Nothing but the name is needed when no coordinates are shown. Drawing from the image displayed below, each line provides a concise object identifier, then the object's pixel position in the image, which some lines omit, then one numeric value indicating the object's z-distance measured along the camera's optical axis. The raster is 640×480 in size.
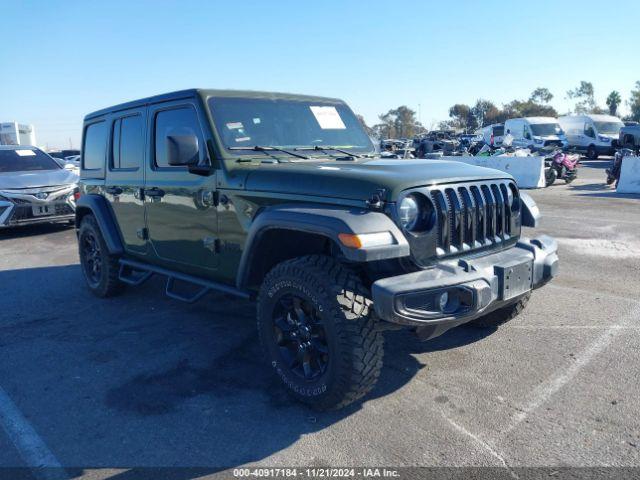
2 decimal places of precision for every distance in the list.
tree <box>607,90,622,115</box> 77.69
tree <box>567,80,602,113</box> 84.07
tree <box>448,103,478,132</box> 79.81
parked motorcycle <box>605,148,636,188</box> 15.50
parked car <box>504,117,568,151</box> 25.08
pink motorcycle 16.56
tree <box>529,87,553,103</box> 82.25
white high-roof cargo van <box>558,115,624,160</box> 28.03
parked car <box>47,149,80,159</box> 30.13
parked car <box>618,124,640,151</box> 23.19
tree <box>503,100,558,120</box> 68.69
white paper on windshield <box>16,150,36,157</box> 10.84
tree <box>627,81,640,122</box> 62.50
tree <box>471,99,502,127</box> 74.78
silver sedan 9.59
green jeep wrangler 3.07
